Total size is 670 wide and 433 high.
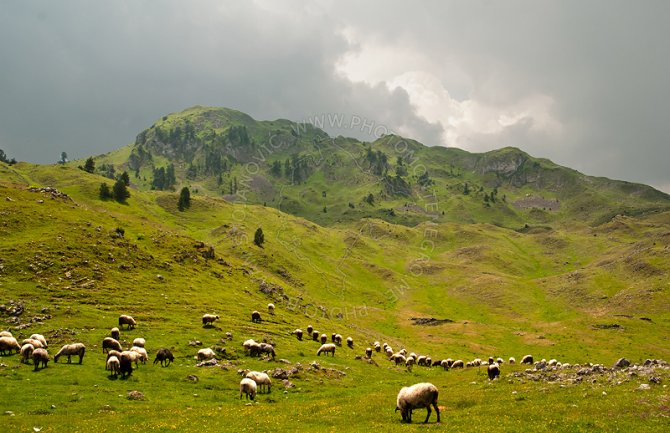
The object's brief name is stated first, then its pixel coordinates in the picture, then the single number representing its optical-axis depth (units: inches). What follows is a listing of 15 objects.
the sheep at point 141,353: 1478.8
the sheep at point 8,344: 1366.9
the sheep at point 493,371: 1622.3
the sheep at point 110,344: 1534.2
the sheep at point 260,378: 1337.4
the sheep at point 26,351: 1334.9
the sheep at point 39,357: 1283.2
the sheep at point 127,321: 1863.9
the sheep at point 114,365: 1322.6
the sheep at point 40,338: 1467.0
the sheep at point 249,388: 1248.2
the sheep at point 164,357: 1492.4
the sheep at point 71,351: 1376.7
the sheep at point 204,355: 1647.4
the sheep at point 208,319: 2157.9
